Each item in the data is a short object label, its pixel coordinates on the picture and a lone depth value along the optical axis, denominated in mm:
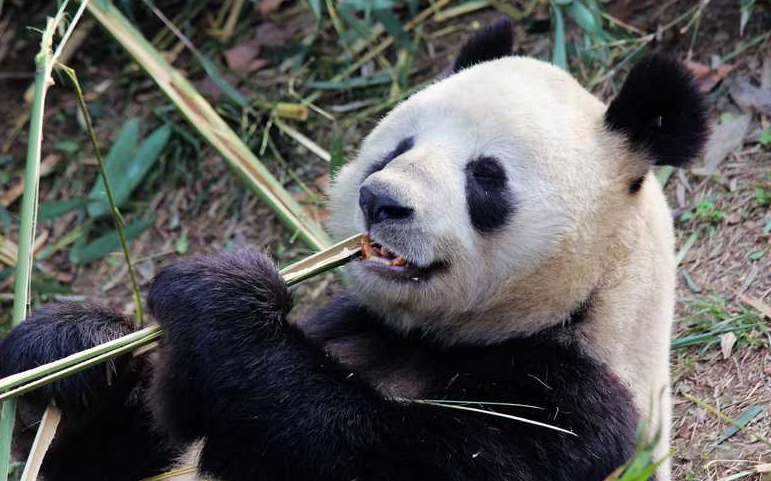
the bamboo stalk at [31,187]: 6941
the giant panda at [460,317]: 6414
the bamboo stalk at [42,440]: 6531
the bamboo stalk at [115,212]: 7450
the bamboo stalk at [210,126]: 9797
